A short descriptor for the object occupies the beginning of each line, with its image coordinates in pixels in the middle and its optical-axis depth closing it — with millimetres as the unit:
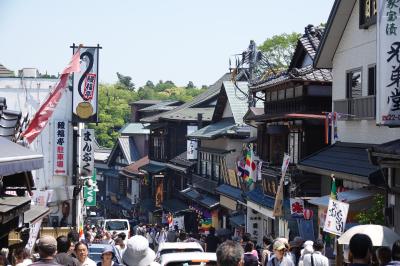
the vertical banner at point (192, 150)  50719
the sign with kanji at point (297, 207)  25703
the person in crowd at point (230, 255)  6770
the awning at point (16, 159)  9898
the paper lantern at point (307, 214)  25672
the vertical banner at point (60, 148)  37844
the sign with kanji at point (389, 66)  15227
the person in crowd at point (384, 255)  9648
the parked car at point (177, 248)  15219
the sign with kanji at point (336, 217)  16125
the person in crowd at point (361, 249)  7395
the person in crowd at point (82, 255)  10906
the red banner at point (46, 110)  22922
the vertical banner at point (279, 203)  27747
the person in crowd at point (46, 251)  7926
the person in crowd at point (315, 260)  13812
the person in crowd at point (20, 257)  11414
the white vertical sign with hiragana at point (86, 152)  37969
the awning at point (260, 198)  31453
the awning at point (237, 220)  37250
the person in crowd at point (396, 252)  9711
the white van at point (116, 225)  39875
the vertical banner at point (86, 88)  37188
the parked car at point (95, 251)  19427
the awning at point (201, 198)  43250
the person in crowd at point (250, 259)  15113
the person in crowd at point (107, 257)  10117
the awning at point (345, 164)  18281
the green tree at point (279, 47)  63281
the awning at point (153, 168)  59050
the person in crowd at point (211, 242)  30734
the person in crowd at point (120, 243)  19367
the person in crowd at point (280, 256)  14133
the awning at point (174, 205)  52878
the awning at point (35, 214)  18512
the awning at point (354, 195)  18922
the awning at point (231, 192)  37312
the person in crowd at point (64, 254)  10695
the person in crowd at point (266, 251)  15950
